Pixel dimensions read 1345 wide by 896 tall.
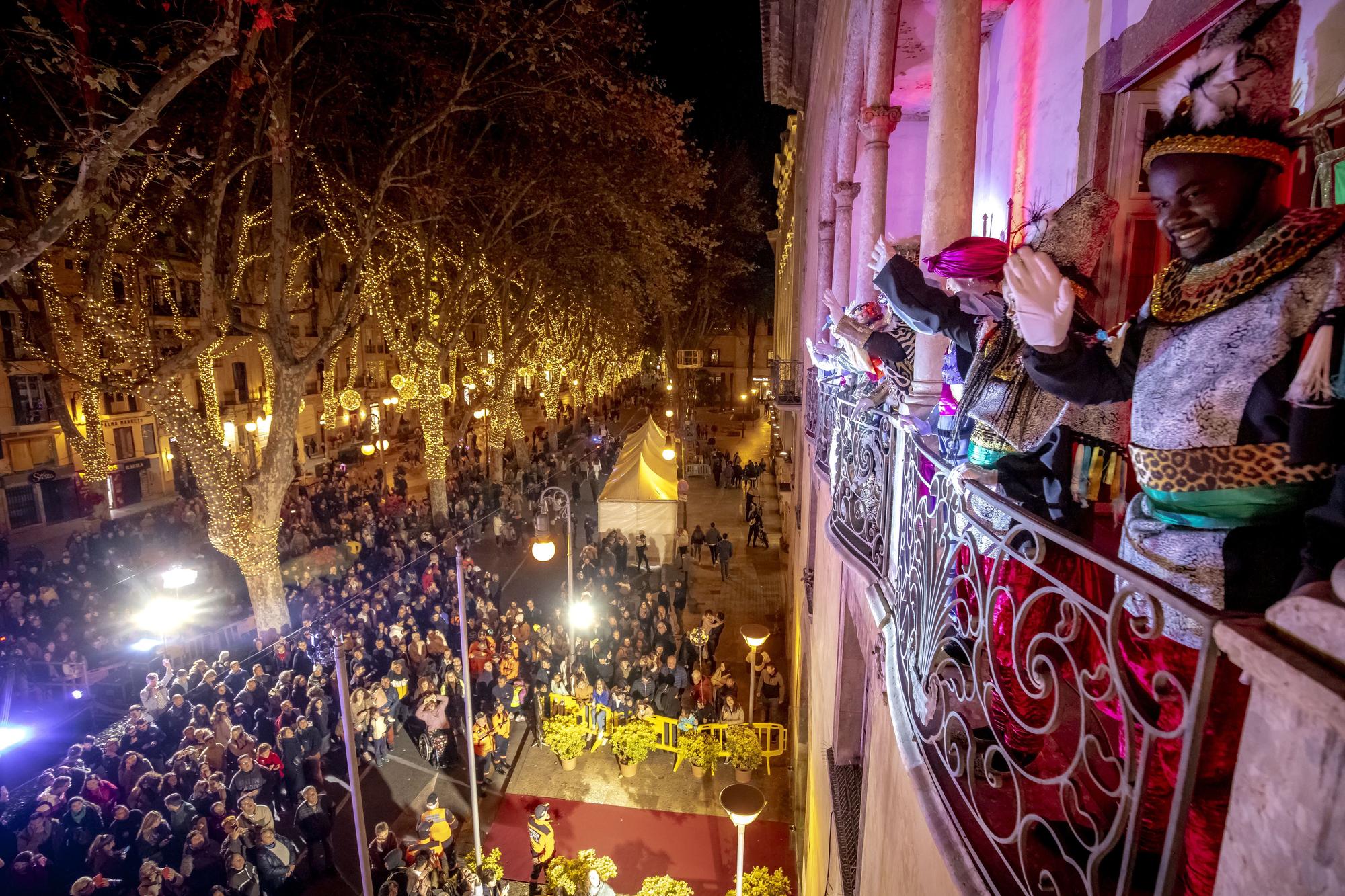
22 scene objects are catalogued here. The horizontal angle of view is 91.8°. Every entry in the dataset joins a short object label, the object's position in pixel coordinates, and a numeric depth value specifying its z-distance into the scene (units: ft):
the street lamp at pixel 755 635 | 36.76
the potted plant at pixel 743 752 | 37.42
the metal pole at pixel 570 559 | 39.42
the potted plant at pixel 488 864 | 28.45
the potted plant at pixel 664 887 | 28.73
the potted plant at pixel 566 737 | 38.81
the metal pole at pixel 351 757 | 21.86
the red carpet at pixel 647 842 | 32.65
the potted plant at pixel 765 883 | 29.66
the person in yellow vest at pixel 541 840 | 29.84
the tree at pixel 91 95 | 21.99
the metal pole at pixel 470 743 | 27.76
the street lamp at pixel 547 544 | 38.06
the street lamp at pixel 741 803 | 24.68
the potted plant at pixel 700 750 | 38.17
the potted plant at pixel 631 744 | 38.24
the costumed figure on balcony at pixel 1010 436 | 8.98
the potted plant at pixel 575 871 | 28.55
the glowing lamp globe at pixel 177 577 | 42.52
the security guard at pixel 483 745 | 37.24
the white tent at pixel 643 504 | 66.33
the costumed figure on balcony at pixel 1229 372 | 6.12
